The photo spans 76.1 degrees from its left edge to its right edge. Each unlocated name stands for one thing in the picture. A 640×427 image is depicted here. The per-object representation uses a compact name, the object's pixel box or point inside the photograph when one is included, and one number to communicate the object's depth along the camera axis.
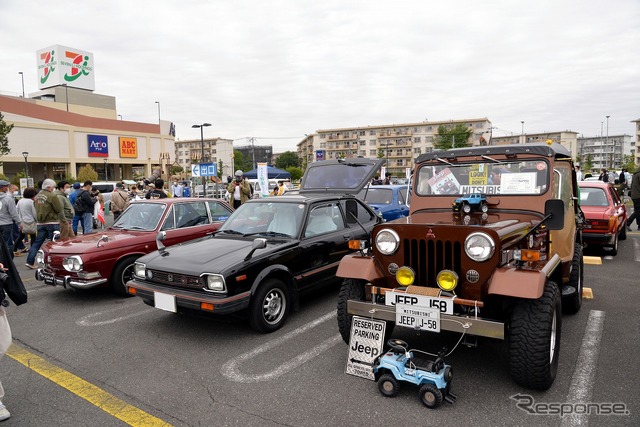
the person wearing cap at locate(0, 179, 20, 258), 8.14
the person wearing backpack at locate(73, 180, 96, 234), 10.30
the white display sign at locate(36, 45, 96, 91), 51.03
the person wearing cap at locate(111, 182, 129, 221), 10.79
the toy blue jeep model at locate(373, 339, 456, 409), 3.06
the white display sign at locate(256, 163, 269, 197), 16.58
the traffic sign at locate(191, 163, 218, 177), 16.23
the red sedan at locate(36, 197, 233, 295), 5.75
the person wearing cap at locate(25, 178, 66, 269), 8.31
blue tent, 26.62
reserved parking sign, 3.45
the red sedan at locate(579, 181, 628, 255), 7.97
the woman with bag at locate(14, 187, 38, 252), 8.45
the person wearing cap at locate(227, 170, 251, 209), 12.88
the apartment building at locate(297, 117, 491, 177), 90.52
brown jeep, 3.10
